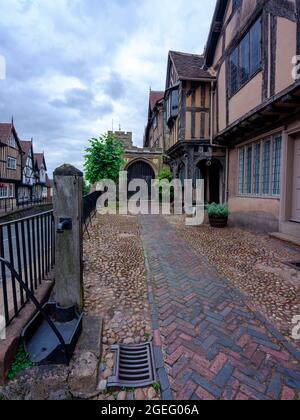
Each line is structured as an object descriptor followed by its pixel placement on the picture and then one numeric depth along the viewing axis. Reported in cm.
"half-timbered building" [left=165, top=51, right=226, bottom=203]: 1108
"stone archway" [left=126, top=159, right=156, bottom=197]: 2159
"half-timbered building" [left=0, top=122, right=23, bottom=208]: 2144
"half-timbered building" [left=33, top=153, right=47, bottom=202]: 3462
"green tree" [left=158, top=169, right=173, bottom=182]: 1532
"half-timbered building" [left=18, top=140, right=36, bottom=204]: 2726
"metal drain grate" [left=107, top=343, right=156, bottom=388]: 187
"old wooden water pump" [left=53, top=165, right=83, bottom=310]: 242
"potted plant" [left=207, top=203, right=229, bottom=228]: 826
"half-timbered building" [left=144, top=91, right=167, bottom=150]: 2093
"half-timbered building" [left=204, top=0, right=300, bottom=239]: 565
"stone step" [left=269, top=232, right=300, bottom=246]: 557
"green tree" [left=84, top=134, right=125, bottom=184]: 1345
